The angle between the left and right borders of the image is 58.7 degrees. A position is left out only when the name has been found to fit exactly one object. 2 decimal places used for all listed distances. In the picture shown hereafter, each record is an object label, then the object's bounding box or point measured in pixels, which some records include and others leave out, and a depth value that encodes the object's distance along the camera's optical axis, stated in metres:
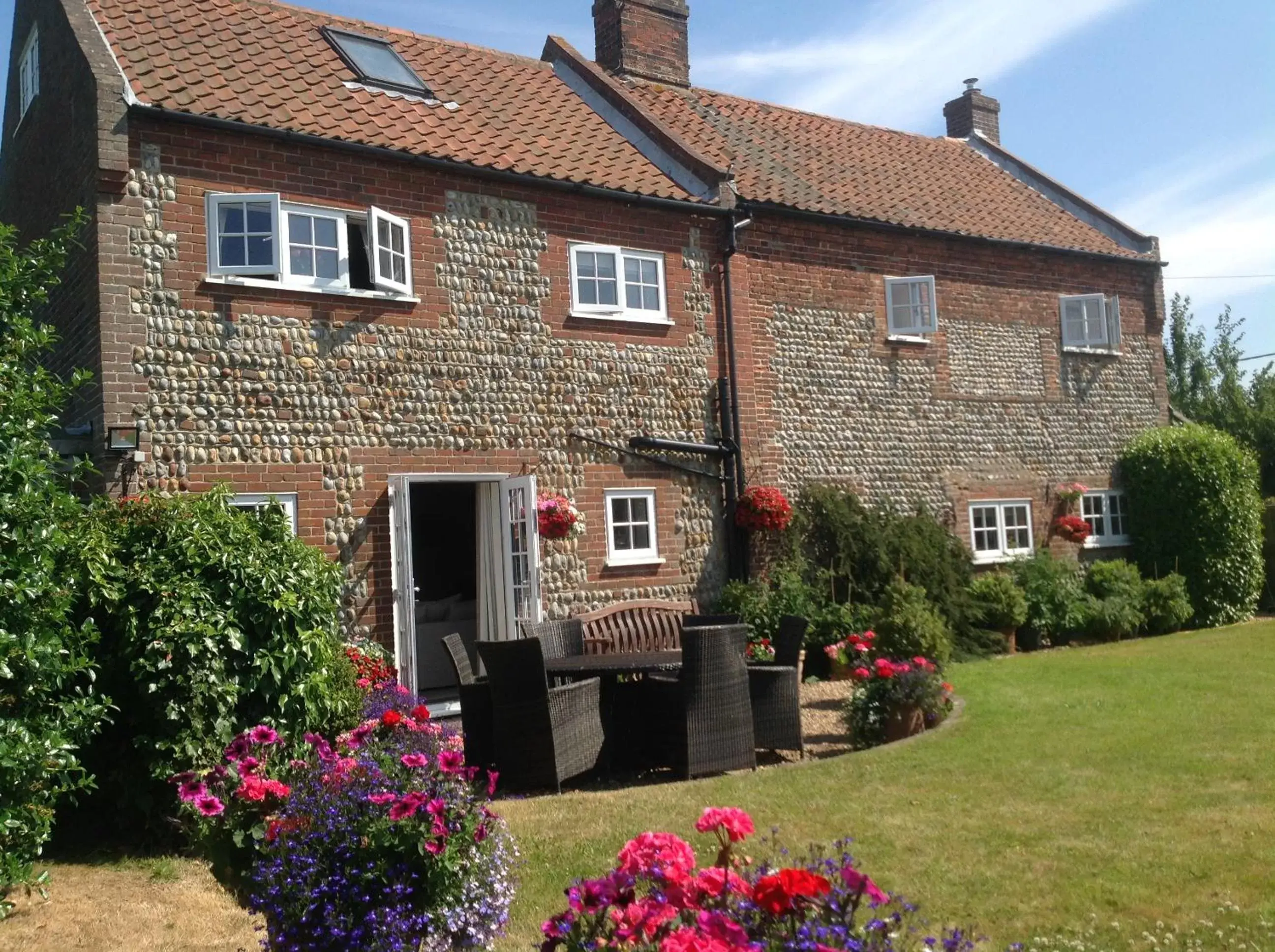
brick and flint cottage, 10.85
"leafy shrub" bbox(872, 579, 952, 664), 10.62
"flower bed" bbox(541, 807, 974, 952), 2.93
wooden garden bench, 11.55
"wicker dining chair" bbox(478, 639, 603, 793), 7.81
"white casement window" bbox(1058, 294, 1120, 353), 18.56
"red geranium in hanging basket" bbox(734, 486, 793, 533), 13.91
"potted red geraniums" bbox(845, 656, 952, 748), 9.13
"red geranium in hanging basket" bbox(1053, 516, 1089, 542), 17.45
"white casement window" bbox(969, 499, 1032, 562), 17.03
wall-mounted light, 10.05
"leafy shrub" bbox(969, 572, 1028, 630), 15.29
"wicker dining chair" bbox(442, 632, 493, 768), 8.44
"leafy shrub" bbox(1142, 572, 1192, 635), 16.98
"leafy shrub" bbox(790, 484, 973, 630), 14.62
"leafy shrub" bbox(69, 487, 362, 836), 6.53
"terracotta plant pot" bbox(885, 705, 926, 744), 9.16
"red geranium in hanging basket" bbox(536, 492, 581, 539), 12.30
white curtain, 12.41
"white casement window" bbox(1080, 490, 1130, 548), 18.47
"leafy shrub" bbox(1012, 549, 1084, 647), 15.94
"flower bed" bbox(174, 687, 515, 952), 4.24
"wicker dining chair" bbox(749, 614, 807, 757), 8.72
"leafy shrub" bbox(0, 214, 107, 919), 5.23
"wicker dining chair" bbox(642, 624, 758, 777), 8.20
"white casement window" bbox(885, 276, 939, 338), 16.45
